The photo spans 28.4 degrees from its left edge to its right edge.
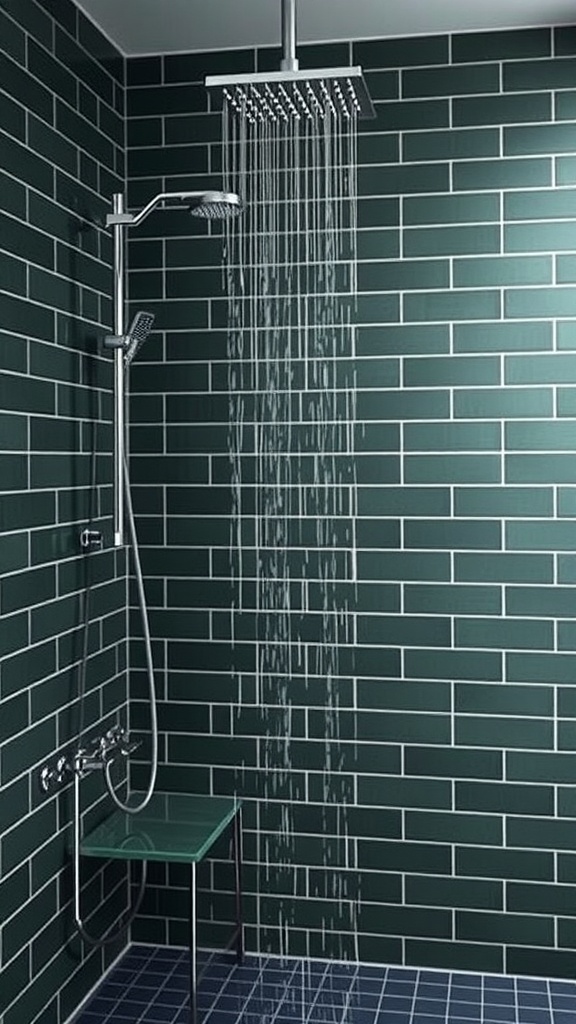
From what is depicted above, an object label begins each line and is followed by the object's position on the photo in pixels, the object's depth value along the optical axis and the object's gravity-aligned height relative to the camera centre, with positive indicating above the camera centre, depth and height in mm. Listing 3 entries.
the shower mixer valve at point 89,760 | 2691 -727
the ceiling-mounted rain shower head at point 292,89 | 2258 +783
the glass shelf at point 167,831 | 2768 -931
